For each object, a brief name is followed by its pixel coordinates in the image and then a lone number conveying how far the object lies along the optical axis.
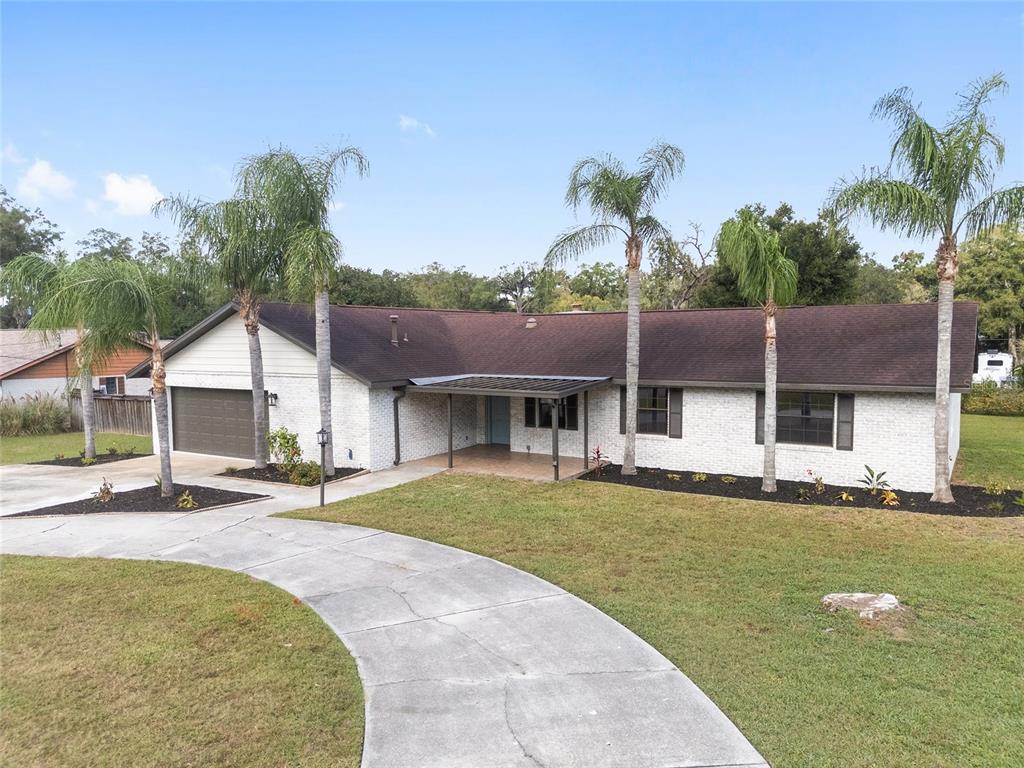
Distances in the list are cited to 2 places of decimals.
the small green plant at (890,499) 11.85
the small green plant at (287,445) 16.06
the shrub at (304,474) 14.10
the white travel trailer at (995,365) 38.91
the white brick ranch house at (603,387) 13.45
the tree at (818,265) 30.55
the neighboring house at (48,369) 24.97
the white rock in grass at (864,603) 6.75
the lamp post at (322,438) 11.89
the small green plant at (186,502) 12.04
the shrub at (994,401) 26.95
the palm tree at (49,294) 11.92
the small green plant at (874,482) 12.98
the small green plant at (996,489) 12.43
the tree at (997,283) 34.91
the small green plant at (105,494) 12.39
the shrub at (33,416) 22.83
